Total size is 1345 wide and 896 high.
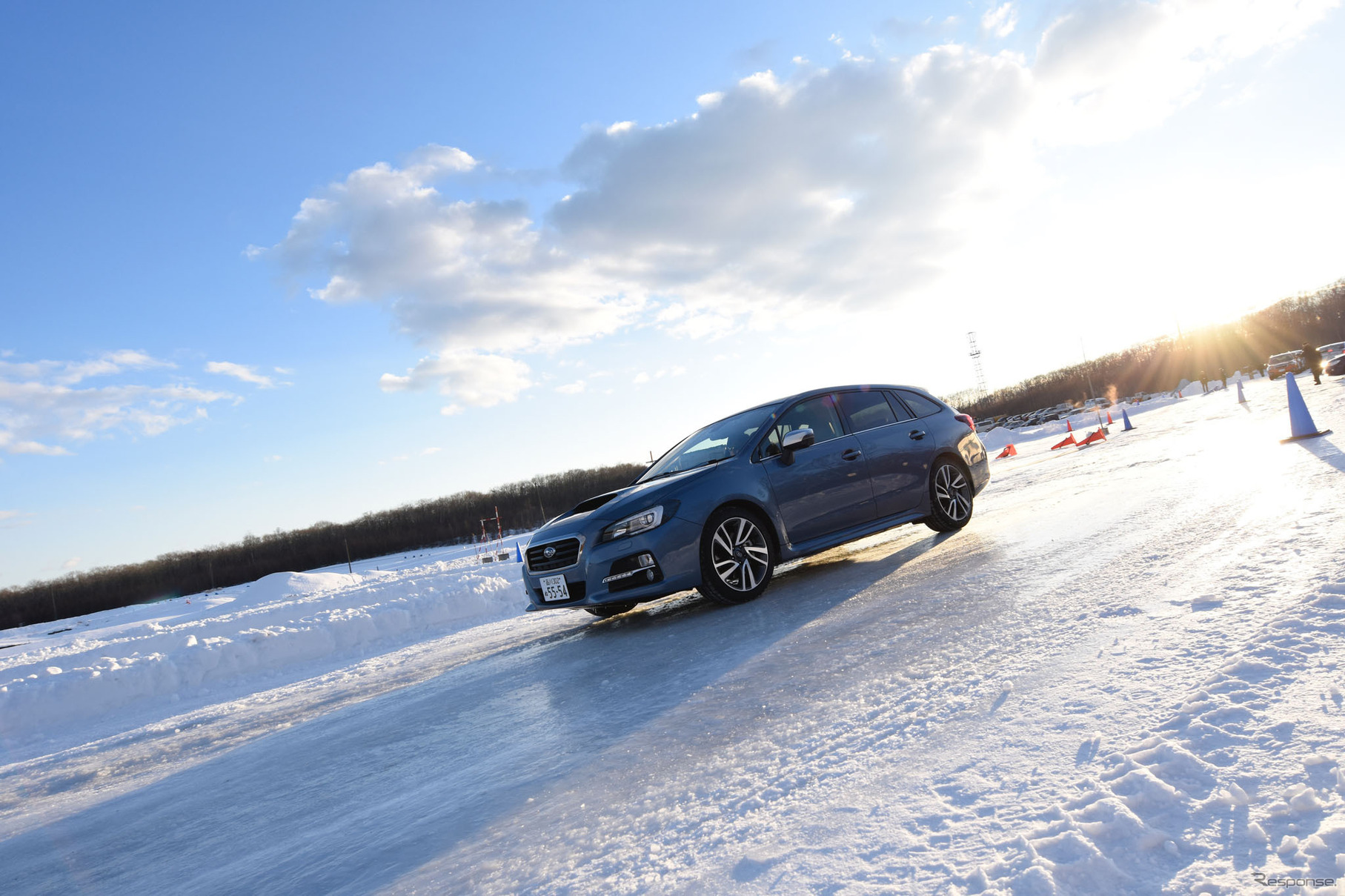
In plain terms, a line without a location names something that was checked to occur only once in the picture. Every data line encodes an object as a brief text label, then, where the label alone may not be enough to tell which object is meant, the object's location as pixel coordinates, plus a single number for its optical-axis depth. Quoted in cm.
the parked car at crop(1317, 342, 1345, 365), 3677
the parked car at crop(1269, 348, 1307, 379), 3429
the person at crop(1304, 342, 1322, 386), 2067
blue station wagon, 616
